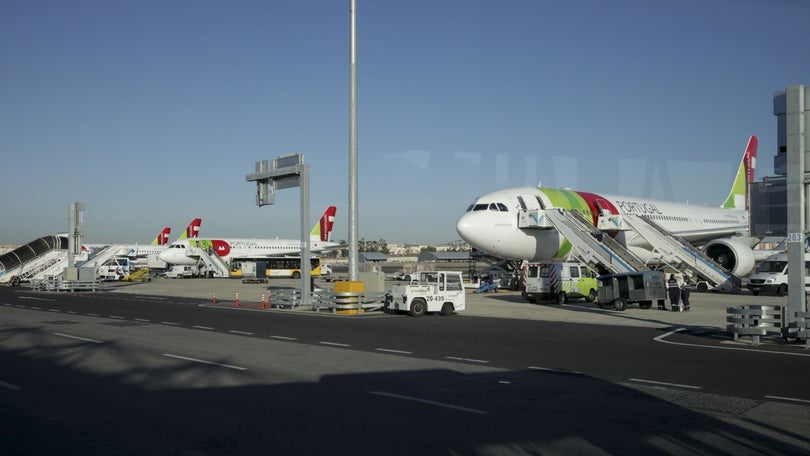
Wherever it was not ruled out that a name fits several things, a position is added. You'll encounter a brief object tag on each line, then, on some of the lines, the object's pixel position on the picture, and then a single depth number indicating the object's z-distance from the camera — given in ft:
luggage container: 98.68
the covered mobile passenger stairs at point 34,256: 231.09
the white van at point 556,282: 113.39
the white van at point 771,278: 127.75
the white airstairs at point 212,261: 270.26
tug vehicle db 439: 92.73
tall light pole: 96.58
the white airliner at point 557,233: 127.54
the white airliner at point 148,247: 318.24
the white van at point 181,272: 270.59
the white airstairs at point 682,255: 128.36
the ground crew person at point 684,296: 95.66
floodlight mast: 107.24
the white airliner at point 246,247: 275.59
